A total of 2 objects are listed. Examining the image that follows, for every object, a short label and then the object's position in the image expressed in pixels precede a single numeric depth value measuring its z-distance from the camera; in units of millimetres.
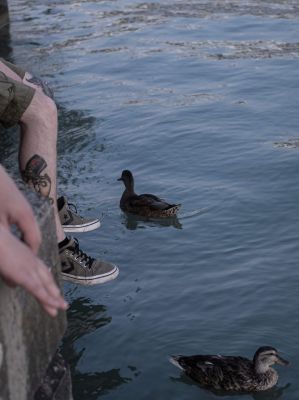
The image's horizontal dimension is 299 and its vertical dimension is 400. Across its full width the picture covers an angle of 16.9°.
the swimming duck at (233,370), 5832
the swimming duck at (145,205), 8688
